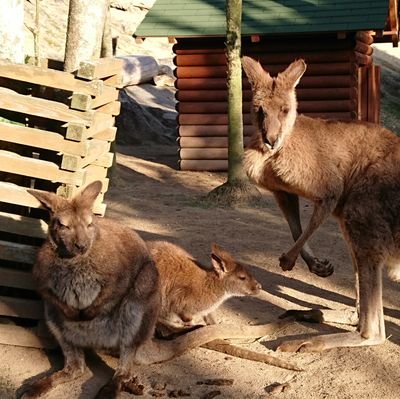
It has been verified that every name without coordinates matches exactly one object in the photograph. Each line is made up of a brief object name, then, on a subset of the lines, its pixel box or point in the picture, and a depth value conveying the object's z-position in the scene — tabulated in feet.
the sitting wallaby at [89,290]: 16.87
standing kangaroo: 19.34
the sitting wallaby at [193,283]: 20.65
